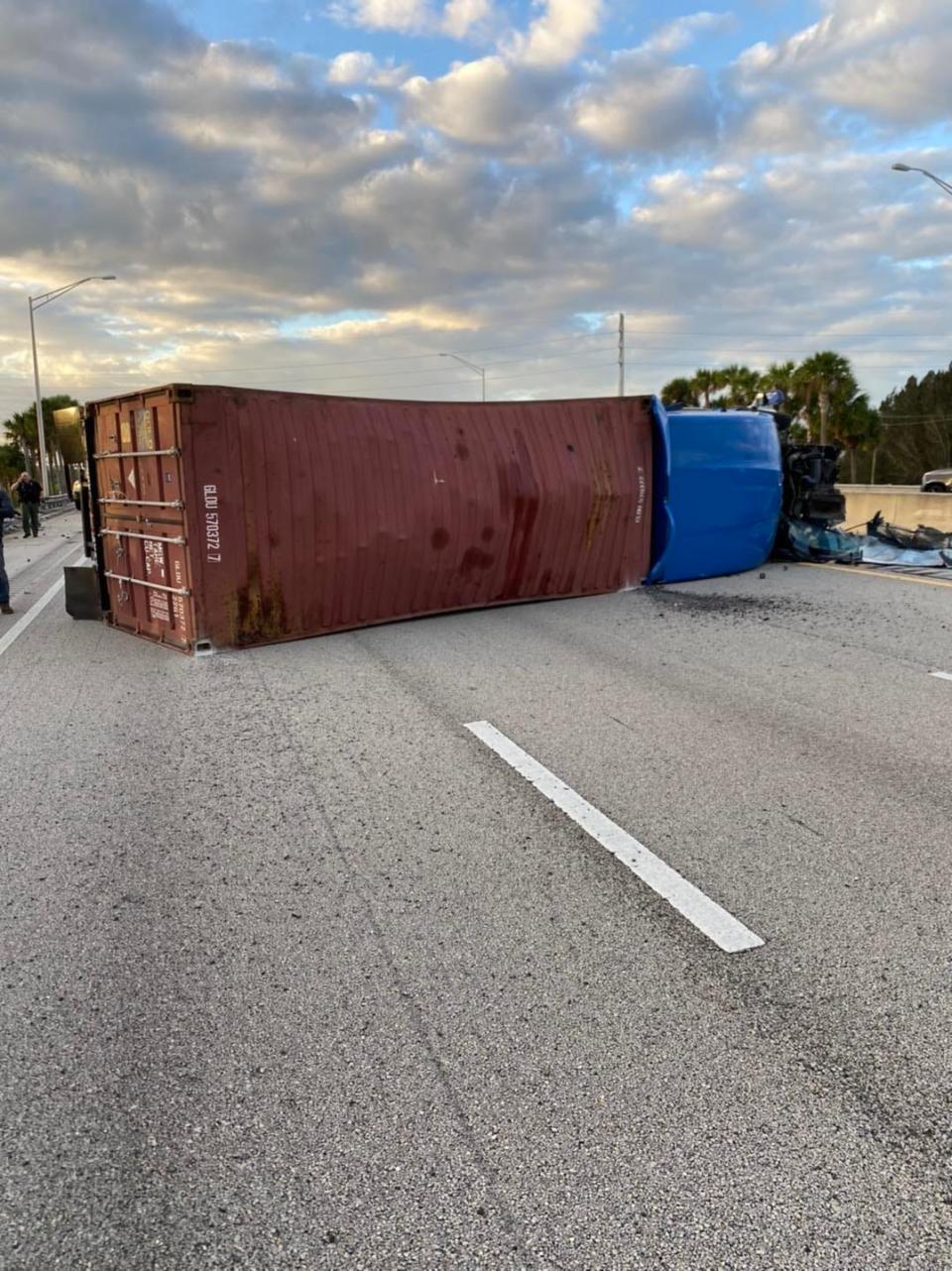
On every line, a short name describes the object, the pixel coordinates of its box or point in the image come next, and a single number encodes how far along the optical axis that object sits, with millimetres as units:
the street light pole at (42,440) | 39688
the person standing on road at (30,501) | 21047
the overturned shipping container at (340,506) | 8234
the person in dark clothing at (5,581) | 10195
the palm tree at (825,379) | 50000
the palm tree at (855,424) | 50906
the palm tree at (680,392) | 56531
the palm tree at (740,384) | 54406
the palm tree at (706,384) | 56688
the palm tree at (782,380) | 52000
